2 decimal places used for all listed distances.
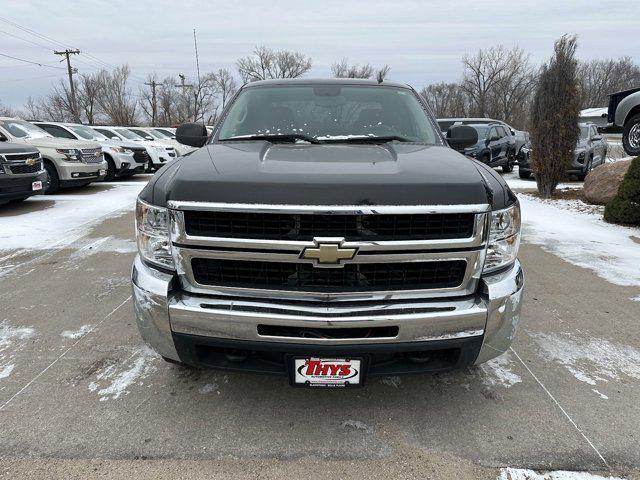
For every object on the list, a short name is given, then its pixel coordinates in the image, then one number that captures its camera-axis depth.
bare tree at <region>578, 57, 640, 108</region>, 69.69
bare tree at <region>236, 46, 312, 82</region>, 60.91
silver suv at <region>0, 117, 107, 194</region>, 10.52
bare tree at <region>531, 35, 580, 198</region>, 10.38
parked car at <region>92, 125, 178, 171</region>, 15.91
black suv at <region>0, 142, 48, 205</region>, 7.91
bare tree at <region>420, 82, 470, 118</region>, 59.38
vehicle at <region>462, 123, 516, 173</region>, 14.51
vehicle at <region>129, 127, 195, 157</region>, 17.74
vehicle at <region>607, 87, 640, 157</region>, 10.22
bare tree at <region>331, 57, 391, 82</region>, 57.46
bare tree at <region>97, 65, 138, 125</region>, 55.12
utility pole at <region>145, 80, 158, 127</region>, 61.78
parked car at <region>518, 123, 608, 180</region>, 13.31
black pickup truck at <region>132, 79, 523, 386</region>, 2.08
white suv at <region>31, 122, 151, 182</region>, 12.55
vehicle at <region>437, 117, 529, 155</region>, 15.86
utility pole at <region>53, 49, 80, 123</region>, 44.84
